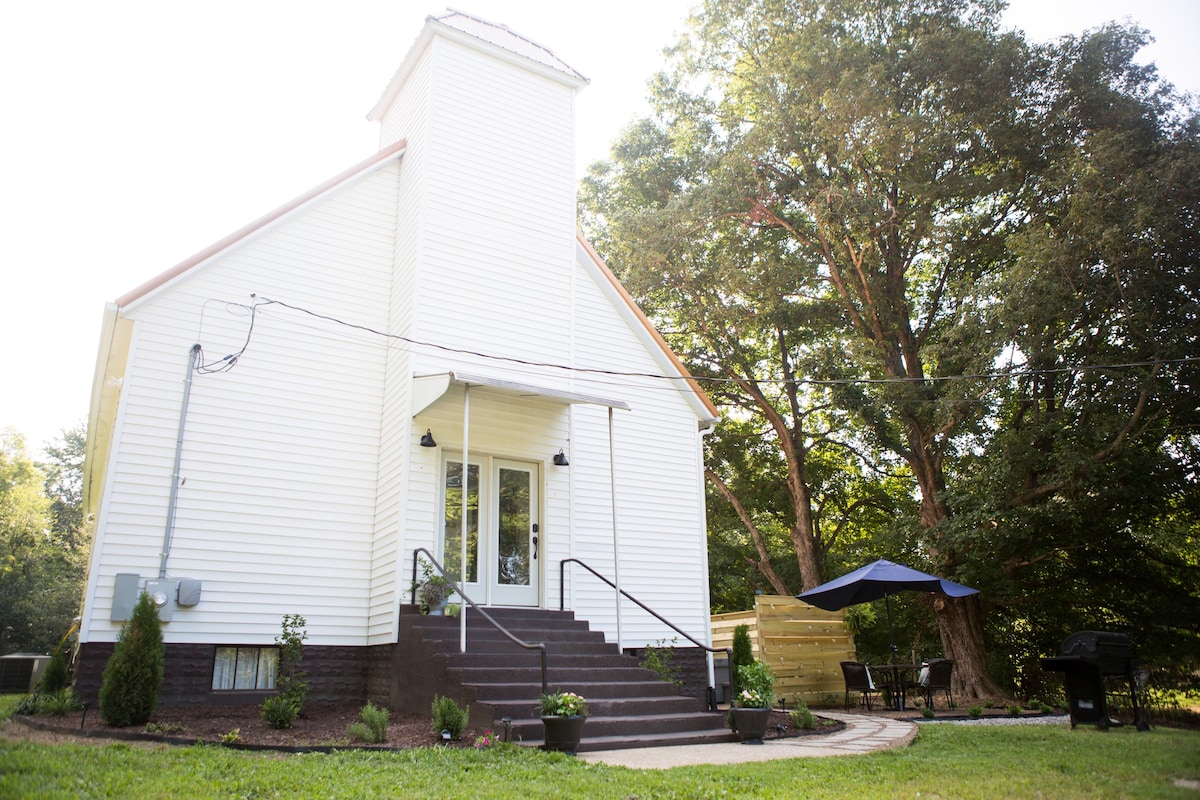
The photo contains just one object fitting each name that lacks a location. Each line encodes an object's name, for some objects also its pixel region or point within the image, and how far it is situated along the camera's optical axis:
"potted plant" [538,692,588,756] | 6.49
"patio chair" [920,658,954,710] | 11.52
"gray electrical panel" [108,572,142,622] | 8.36
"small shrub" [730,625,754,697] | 9.86
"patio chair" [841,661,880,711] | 11.61
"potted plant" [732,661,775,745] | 7.60
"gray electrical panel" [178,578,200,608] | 8.65
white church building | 8.98
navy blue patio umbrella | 11.42
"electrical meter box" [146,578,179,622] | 8.49
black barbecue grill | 8.57
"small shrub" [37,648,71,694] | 9.41
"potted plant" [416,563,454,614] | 8.87
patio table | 11.37
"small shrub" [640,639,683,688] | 9.52
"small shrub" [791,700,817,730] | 8.71
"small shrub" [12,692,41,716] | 8.07
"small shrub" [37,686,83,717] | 7.85
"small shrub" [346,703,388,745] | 6.73
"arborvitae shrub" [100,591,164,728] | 7.32
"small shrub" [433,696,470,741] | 6.94
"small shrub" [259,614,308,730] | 7.42
